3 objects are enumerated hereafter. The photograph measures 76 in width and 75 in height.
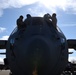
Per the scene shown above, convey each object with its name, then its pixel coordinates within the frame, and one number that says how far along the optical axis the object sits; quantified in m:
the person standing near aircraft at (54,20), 4.14
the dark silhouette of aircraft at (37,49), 3.43
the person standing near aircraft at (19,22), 4.13
